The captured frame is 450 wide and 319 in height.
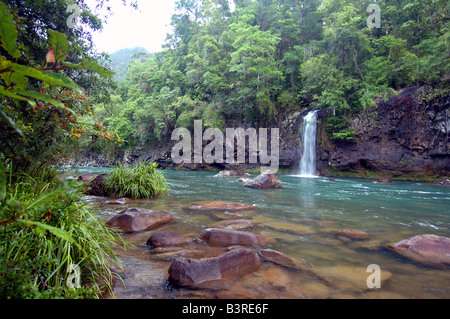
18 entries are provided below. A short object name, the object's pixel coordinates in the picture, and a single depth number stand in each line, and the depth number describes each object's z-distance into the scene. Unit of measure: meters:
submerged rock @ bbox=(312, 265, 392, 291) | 2.45
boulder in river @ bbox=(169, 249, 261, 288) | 2.38
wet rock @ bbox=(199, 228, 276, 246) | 3.55
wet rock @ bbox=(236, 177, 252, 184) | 13.02
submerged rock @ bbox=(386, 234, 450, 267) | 3.15
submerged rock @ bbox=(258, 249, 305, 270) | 2.88
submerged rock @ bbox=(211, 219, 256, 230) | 4.34
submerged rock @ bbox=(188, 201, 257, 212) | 5.99
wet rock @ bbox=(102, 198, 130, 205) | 6.40
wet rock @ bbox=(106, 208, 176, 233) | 4.18
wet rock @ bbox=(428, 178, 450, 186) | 13.93
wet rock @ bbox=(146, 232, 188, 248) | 3.43
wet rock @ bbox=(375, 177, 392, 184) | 14.70
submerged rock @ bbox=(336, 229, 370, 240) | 4.02
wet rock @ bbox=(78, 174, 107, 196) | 7.71
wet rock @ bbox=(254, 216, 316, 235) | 4.31
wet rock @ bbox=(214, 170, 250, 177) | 16.66
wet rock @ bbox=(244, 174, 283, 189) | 10.57
